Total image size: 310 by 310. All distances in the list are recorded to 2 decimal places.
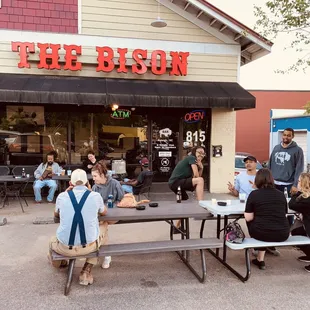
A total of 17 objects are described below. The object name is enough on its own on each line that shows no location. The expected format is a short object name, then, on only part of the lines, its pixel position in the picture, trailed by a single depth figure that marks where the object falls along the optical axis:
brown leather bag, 4.55
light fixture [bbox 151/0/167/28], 7.86
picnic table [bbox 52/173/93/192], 7.79
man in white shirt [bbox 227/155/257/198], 5.20
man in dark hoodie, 5.42
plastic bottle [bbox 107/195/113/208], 4.48
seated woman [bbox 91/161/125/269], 4.46
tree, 6.79
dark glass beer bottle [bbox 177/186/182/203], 5.25
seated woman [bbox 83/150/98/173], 8.58
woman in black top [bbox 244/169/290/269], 3.93
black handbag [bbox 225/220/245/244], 3.95
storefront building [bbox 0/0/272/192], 8.23
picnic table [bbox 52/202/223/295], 3.71
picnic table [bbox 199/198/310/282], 3.87
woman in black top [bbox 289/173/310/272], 4.17
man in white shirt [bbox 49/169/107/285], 3.47
